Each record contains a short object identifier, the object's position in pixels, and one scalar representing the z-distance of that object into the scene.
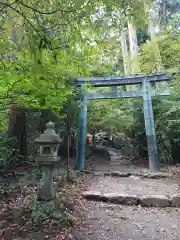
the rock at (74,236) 2.36
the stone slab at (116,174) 5.56
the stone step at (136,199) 3.64
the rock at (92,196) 3.81
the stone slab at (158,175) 5.28
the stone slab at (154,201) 3.63
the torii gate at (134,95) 5.72
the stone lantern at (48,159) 2.85
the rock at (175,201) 3.63
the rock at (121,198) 3.69
